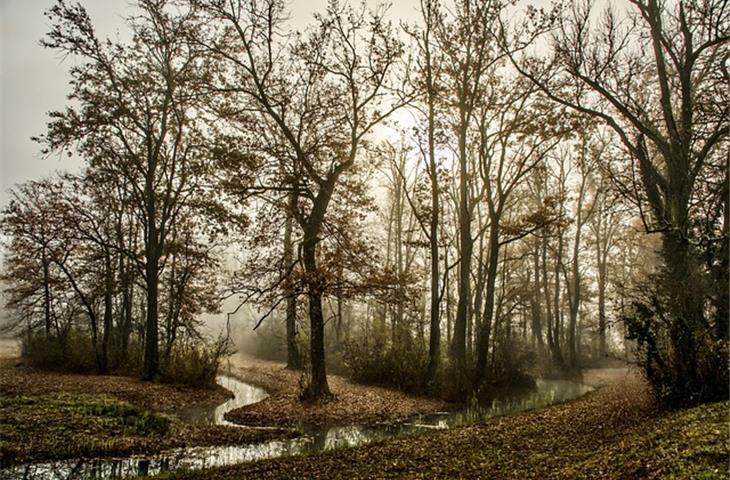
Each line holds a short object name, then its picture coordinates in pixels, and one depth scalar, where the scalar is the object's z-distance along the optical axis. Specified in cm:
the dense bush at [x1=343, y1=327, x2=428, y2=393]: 1834
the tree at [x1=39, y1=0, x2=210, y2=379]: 1767
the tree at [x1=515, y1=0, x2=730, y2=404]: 963
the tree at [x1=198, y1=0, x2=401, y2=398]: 1616
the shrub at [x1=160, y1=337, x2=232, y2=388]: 1828
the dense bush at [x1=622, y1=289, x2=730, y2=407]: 909
